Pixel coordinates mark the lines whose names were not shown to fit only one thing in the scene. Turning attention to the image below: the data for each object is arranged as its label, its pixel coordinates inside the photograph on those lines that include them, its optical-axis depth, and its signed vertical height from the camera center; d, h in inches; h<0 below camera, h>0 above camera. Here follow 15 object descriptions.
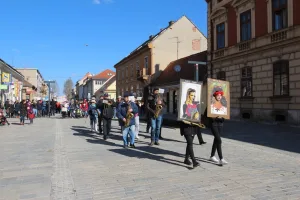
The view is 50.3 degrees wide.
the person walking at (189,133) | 264.5 -22.9
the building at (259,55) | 641.0 +119.1
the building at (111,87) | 2860.7 +172.4
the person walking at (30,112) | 786.2 -16.1
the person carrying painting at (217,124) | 274.8 -15.4
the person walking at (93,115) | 560.4 -16.4
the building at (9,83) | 1175.0 +91.9
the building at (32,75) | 3420.3 +334.4
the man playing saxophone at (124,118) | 375.6 -14.5
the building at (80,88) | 5232.3 +305.7
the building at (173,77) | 1165.1 +116.8
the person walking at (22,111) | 769.8 -13.3
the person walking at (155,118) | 395.9 -15.2
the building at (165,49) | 1522.6 +280.5
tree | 5915.4 +352.1
